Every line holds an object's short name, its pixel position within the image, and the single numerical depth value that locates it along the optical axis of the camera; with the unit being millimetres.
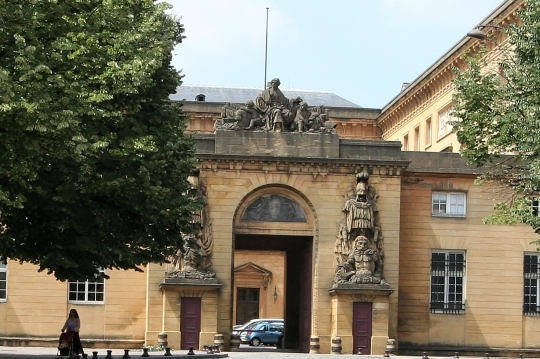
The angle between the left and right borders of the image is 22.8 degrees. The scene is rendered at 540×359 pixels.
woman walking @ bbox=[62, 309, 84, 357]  38812
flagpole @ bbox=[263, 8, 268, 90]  72125
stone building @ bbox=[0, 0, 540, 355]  51500
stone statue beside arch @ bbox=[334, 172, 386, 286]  51500
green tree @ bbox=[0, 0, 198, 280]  30125
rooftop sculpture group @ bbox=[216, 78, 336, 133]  52281
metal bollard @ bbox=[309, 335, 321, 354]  51625
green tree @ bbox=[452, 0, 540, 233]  37438
